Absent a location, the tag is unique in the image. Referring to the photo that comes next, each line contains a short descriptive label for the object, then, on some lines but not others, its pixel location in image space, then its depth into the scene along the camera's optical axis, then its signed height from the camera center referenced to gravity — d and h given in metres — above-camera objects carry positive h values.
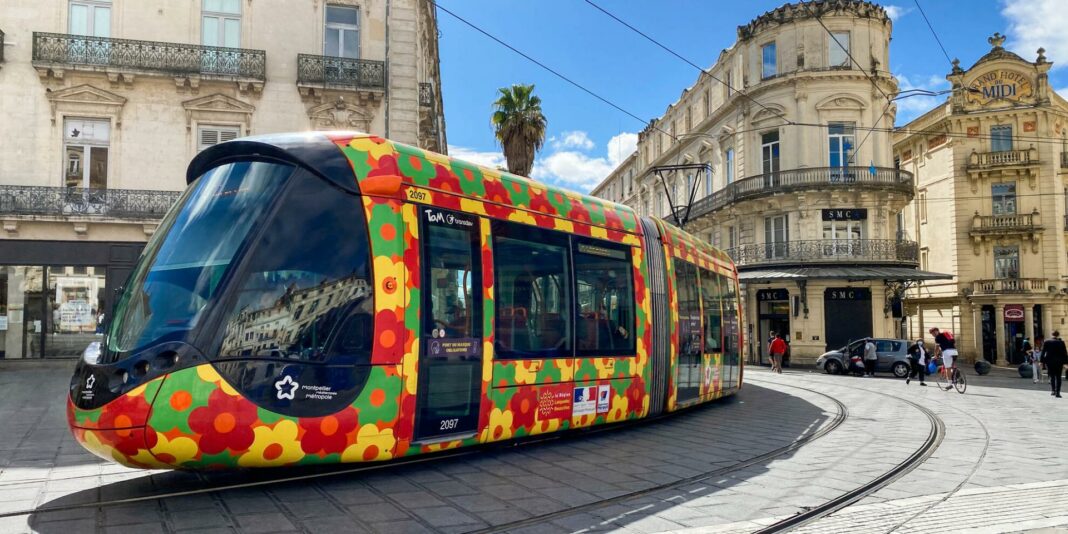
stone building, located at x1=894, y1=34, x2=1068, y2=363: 39.28 +5.84
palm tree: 28.23 +7.13
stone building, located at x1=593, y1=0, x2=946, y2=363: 32.84 +5.47
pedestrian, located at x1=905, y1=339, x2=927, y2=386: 21.75 -1.29
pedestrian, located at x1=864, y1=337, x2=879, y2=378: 27.08 -1.63
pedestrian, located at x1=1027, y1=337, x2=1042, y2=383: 23.62 -1.69
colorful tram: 5.32 -0.03
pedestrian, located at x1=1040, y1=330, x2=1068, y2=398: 16.78 -1.03
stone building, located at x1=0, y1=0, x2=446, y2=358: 19.20 +5.45
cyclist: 19.47 -1.00
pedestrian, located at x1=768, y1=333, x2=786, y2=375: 26.84 -1.30
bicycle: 19.42 -1.83
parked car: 27.69 -1.67
